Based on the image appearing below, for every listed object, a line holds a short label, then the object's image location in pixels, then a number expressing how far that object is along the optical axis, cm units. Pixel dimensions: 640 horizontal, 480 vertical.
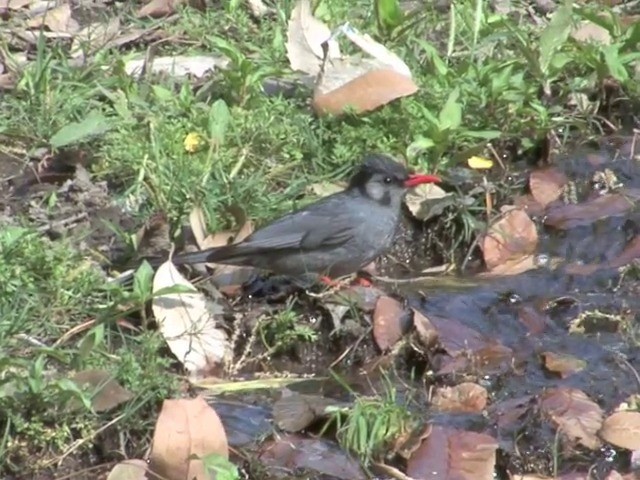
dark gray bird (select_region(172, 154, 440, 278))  1285
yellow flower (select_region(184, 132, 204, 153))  1394
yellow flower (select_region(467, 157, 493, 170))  1430
